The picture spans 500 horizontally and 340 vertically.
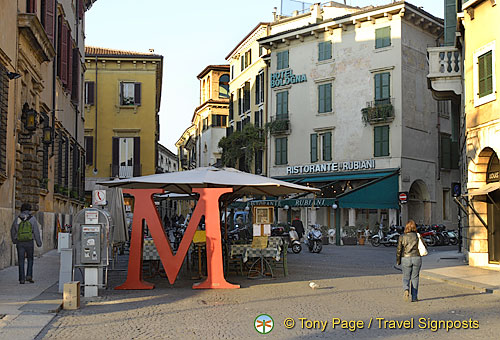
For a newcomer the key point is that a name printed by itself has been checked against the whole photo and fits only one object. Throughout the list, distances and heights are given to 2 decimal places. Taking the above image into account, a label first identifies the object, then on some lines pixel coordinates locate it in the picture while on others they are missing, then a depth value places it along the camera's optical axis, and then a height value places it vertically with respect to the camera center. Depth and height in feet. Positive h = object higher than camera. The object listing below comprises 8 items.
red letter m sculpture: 45.37 -1.96
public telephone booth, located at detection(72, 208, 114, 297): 40.22 -2.70
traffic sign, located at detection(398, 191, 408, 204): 114.73 +0.86
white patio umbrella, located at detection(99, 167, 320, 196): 46.29 +1.57
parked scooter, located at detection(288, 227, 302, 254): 84.99 -5.12
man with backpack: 46.16 -2.34
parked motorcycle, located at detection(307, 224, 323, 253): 87.76 -5.16
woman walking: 38.68 -3.27
